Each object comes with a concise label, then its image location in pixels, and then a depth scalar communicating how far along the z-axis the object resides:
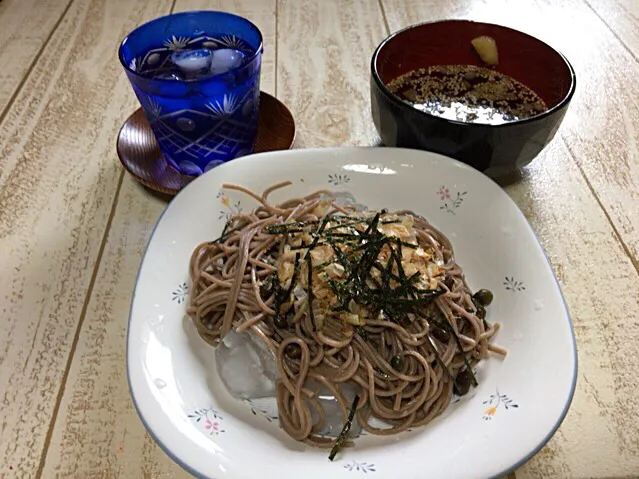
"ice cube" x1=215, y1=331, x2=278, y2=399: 0.26
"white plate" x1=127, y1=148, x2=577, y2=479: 0.22
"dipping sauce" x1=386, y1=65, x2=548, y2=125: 0.36
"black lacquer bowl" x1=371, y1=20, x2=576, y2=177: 0.32
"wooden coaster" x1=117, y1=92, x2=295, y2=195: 0.36
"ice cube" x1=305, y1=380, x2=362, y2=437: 0.25
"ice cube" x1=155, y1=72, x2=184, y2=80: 0.35
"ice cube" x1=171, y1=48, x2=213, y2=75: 0.35
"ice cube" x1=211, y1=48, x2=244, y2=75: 0.35
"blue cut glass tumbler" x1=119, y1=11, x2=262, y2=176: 0.32
